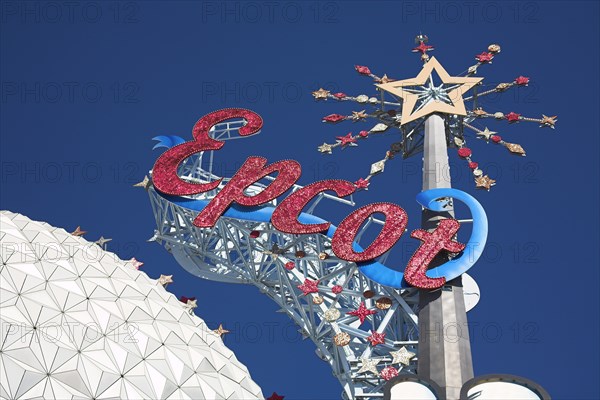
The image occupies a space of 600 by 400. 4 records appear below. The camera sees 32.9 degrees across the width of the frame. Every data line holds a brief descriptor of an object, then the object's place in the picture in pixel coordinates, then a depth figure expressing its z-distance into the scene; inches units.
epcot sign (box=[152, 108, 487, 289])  1497.3
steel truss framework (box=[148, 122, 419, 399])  1531.7
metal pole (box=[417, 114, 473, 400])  1358.3
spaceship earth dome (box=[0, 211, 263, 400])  1333.7
